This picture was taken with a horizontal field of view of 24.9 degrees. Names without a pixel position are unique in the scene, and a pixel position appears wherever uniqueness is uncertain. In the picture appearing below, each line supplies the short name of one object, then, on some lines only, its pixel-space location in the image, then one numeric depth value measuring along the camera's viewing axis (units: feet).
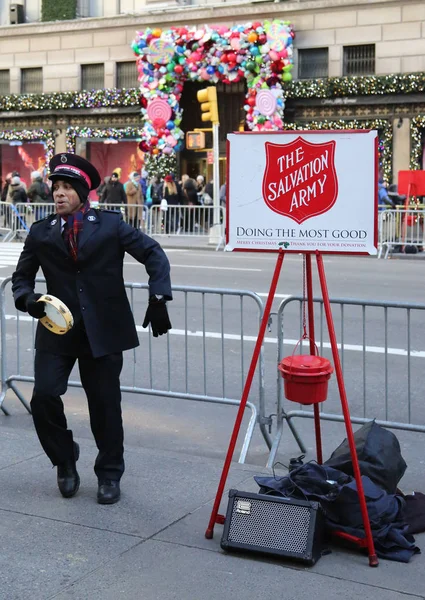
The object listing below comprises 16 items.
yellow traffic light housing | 73.15
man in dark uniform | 17.06
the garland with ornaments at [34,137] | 113.60
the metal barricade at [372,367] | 20.92
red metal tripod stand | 14.71
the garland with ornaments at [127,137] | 103.09
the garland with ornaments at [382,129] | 93.25
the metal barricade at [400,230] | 66.49
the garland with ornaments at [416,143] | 92.07
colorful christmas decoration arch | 95.61
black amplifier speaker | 14.61
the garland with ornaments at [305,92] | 92.38
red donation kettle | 15.99
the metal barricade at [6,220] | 80.84
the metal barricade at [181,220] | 79.92
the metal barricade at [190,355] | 23.10
